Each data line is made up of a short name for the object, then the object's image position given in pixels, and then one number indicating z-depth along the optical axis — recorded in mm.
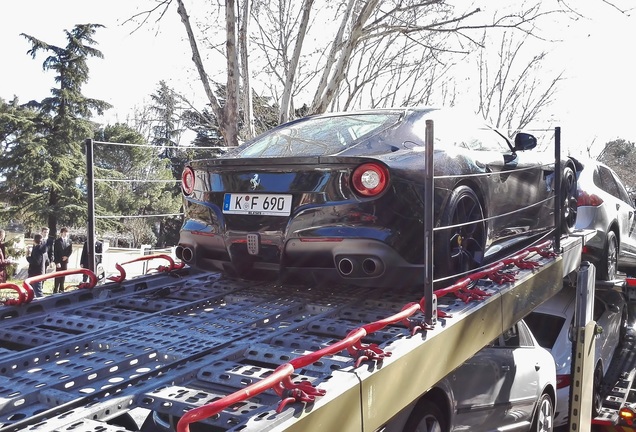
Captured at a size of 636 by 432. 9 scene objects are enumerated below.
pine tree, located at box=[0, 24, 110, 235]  27906
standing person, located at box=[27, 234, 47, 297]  11961
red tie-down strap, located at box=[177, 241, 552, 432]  1856
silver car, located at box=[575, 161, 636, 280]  6324
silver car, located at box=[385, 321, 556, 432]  3533
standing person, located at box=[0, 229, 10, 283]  10853
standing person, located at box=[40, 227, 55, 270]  12150
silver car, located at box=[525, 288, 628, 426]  6199
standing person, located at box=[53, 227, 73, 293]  13266
